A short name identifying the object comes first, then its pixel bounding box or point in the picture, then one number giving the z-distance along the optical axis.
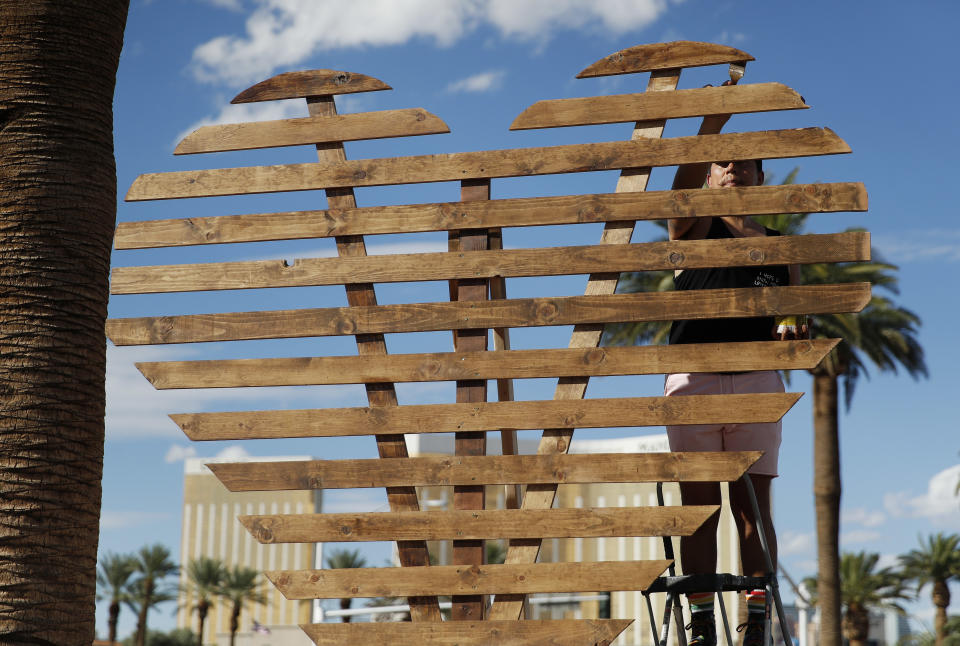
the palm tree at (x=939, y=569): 36.59
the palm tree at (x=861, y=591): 33.84
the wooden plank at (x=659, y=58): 4.37
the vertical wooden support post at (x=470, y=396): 4.12
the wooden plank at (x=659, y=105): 4.29
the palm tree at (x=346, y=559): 40.81
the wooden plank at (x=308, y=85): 4.59
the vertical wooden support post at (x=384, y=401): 4.17
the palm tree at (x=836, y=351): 20.31
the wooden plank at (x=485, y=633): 3.97
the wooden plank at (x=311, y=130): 4.50
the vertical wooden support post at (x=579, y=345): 4.07
